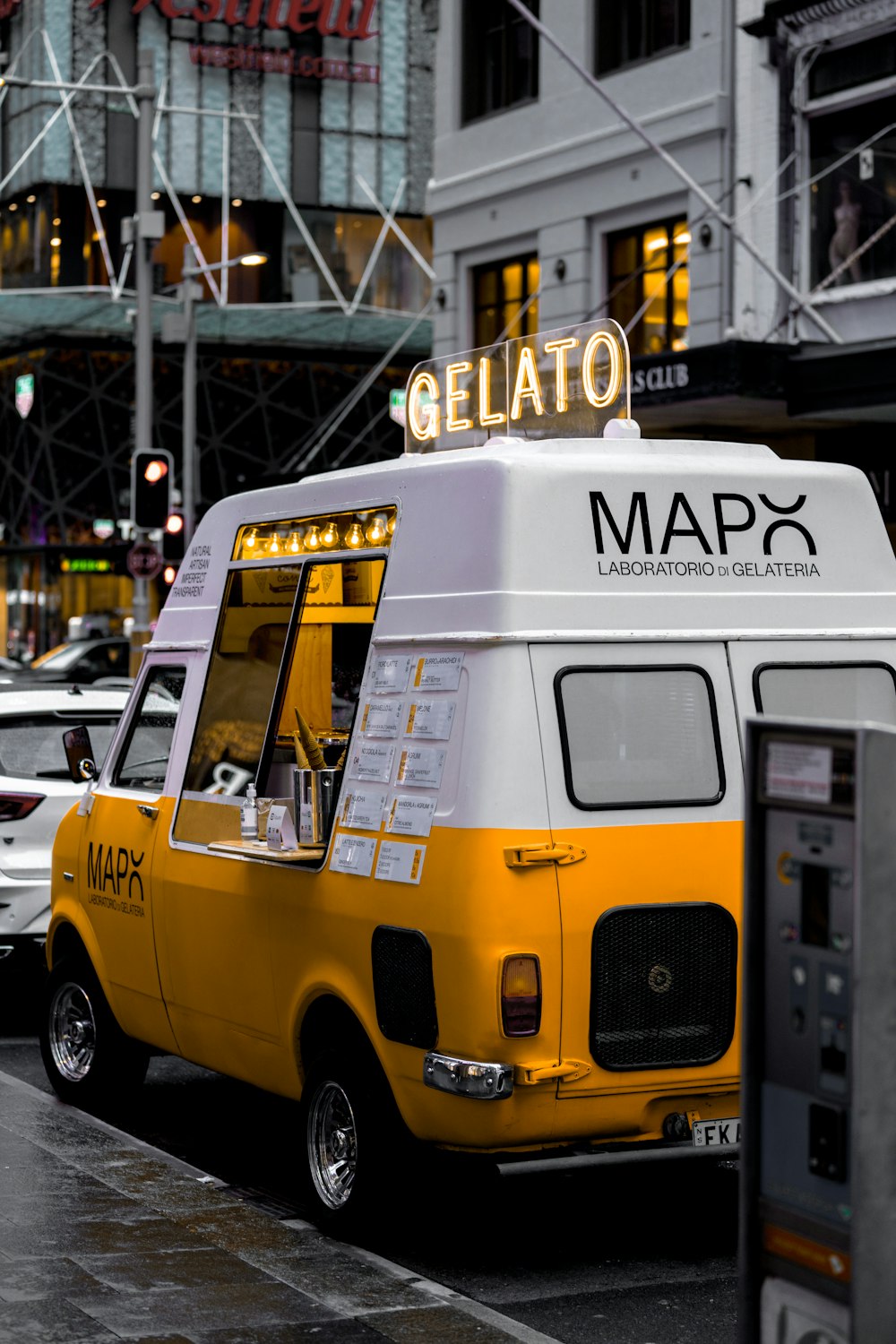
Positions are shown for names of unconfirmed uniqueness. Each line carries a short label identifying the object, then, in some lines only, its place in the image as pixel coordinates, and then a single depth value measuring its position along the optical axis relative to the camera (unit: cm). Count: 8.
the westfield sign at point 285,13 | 5269
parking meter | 386
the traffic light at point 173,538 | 2183
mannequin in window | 2052
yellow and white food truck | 604
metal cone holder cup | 692
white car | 1052
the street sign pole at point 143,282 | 2414
